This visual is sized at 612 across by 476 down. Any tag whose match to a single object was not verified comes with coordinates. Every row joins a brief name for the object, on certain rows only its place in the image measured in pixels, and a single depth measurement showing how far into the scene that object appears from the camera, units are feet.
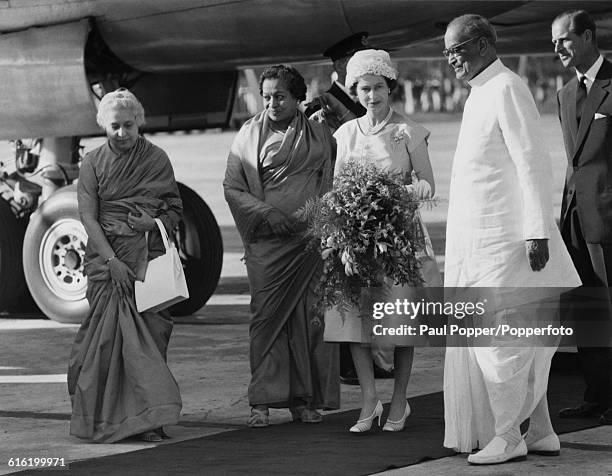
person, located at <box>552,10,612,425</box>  49.14
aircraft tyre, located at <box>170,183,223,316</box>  76.28
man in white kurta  41.75
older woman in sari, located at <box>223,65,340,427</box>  49.80
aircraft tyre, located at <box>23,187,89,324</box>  73.00
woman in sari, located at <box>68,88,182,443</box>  47.06
